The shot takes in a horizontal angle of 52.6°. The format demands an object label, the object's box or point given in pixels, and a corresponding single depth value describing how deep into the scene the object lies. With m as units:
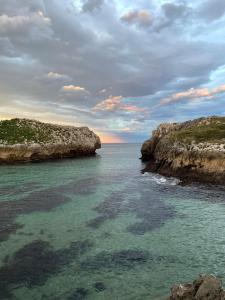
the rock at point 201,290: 7.03
